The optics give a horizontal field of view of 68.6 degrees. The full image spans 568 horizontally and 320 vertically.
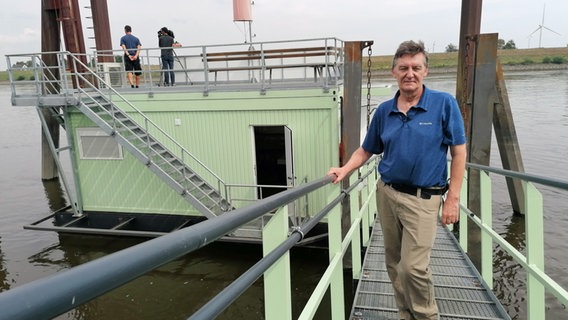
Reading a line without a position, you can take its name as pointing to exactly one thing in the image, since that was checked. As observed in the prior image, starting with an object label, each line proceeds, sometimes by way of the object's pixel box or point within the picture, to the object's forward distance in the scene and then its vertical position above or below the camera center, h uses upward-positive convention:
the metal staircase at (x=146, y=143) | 8.58 -1.45
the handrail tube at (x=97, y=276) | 0.64 -0.36
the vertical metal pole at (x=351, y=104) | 7.40 -0.66
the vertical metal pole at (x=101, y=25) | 11.91 +1.43
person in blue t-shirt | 10.80 +0.57
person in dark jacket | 10.38 +0.48
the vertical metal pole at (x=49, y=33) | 12.45 +1.30
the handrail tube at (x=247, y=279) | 1.06 -0.66
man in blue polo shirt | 2.66 -0.64
